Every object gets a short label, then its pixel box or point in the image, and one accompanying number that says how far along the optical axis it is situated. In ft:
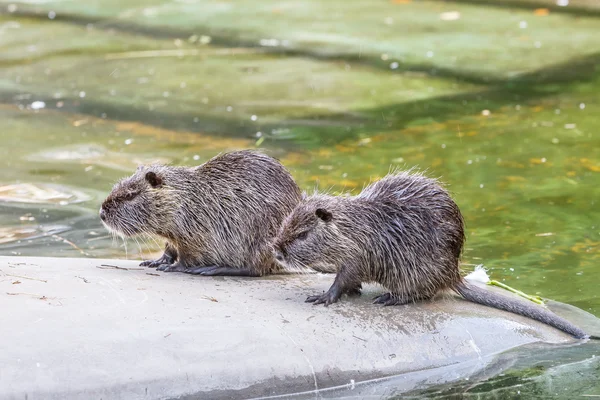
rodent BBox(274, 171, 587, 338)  35.19
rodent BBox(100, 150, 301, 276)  38.17
